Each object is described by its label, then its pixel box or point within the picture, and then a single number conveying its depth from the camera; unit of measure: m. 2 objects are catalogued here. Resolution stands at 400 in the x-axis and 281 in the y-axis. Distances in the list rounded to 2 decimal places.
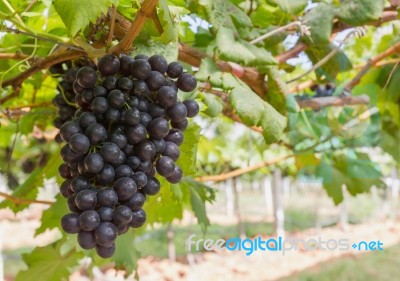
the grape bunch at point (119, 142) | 0.58
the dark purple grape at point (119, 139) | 0.61
